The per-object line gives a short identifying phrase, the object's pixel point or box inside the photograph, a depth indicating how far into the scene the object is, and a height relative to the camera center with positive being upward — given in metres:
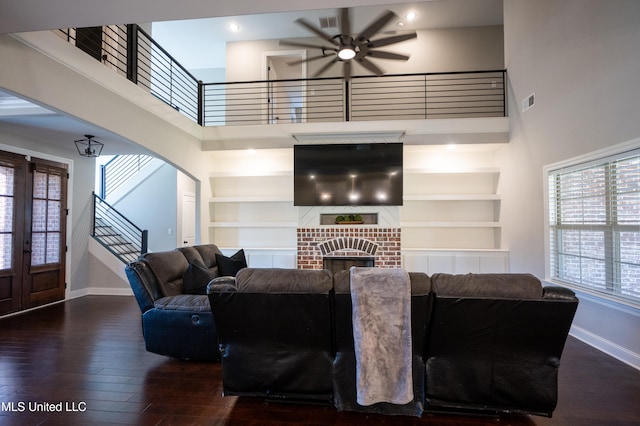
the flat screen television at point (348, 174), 5.55 +0.83
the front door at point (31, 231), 4.48 -0.19
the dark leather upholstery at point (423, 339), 1.90 -0.78
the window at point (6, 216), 4.43 +0.04
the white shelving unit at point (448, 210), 5.97 +0.20
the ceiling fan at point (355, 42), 3.76 +2.33
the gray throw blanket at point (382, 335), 1.95 -0.74
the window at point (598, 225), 2.87 -0.05
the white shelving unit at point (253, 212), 6.45 +0.16
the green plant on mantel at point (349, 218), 5.74 +0.03
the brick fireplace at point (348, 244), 5.57 -0.45
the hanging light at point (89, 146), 4.68 +1.21
